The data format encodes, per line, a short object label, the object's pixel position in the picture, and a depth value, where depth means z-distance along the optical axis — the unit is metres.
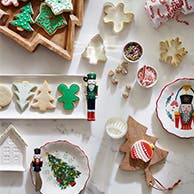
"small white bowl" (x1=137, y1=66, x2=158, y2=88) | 1.86
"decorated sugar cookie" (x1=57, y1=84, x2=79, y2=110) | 1.86
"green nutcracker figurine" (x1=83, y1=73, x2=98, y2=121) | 1.78
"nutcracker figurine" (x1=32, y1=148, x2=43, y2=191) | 1.79
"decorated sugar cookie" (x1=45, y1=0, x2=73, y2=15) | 1.78
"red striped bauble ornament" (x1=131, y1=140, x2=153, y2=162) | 1.84
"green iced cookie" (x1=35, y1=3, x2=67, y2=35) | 1.81
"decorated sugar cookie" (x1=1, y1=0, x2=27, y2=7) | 1.79
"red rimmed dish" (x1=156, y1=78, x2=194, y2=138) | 1.88
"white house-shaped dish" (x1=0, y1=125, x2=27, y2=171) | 1.89
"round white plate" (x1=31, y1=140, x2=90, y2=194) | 1.89
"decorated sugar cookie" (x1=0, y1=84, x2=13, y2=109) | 1.85
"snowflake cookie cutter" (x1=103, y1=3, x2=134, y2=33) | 1.85
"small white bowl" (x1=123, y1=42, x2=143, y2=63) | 1.85
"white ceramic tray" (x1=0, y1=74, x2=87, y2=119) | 1.87
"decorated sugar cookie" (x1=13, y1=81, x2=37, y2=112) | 1.85
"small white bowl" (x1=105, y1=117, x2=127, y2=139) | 1.85
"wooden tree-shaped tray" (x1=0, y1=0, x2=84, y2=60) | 1.79
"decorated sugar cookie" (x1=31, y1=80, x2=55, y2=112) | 1.86
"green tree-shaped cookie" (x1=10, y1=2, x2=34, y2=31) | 1.80
